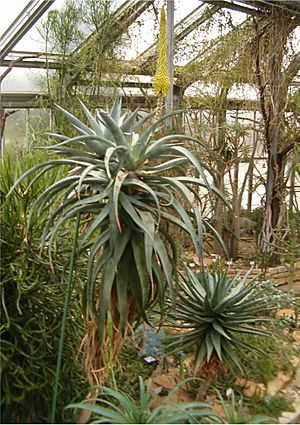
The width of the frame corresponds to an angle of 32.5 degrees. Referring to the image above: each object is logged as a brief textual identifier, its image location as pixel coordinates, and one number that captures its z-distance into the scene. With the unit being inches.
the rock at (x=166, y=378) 97.7
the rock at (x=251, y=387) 98.5
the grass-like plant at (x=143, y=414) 61.6
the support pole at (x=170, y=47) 151.3
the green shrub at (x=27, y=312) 69.3
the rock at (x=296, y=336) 131.5
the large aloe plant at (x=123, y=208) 63.2
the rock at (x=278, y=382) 101.9
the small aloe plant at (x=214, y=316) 89.3
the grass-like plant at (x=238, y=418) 66.4
